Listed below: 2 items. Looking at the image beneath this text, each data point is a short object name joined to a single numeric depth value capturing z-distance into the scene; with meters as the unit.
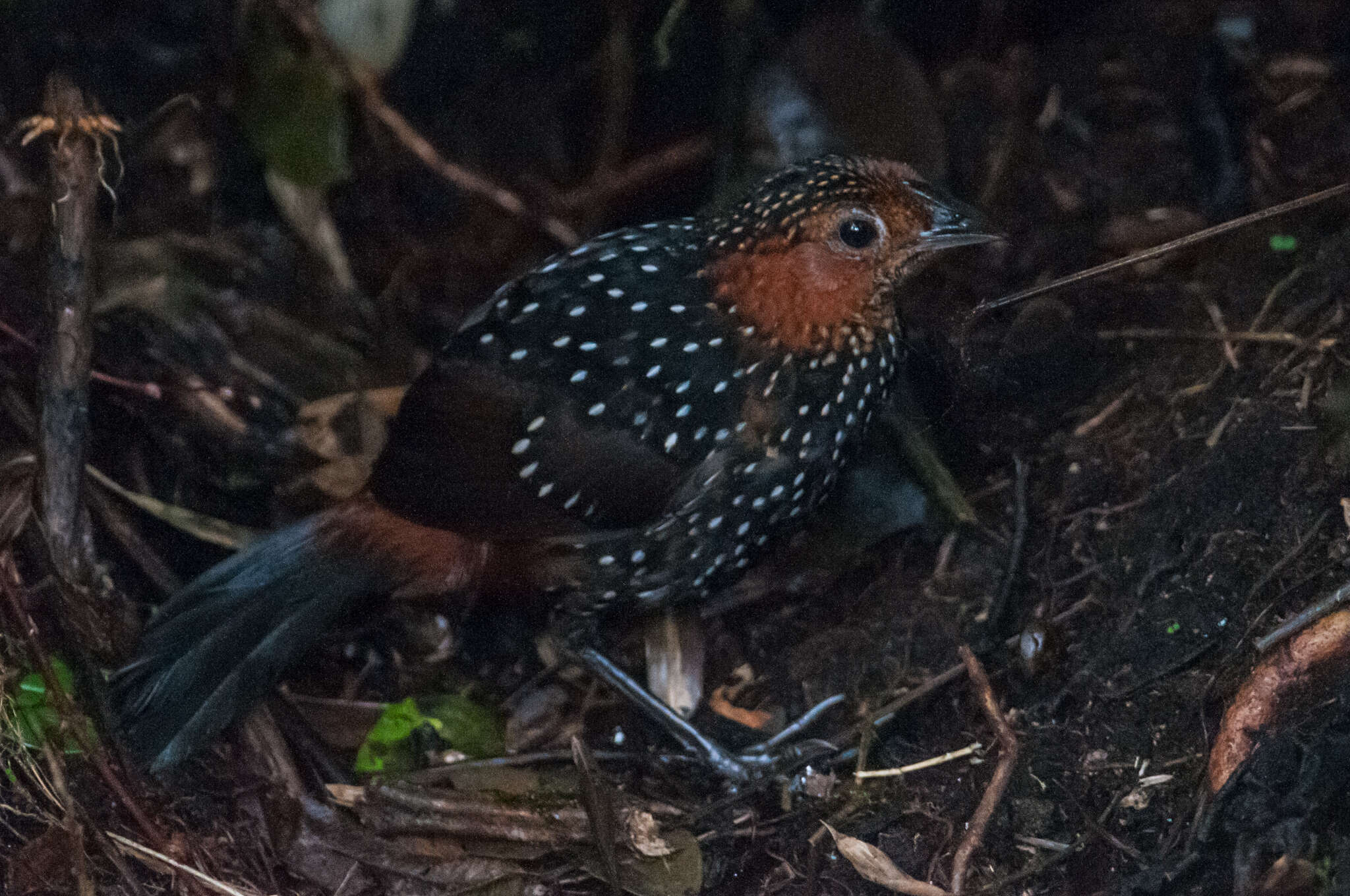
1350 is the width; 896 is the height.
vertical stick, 5.41
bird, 5.35
